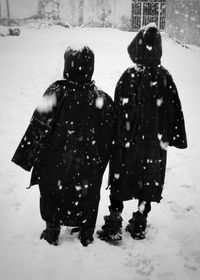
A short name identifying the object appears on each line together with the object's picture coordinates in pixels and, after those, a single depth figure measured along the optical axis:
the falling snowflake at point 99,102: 3.33
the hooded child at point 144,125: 3.44
